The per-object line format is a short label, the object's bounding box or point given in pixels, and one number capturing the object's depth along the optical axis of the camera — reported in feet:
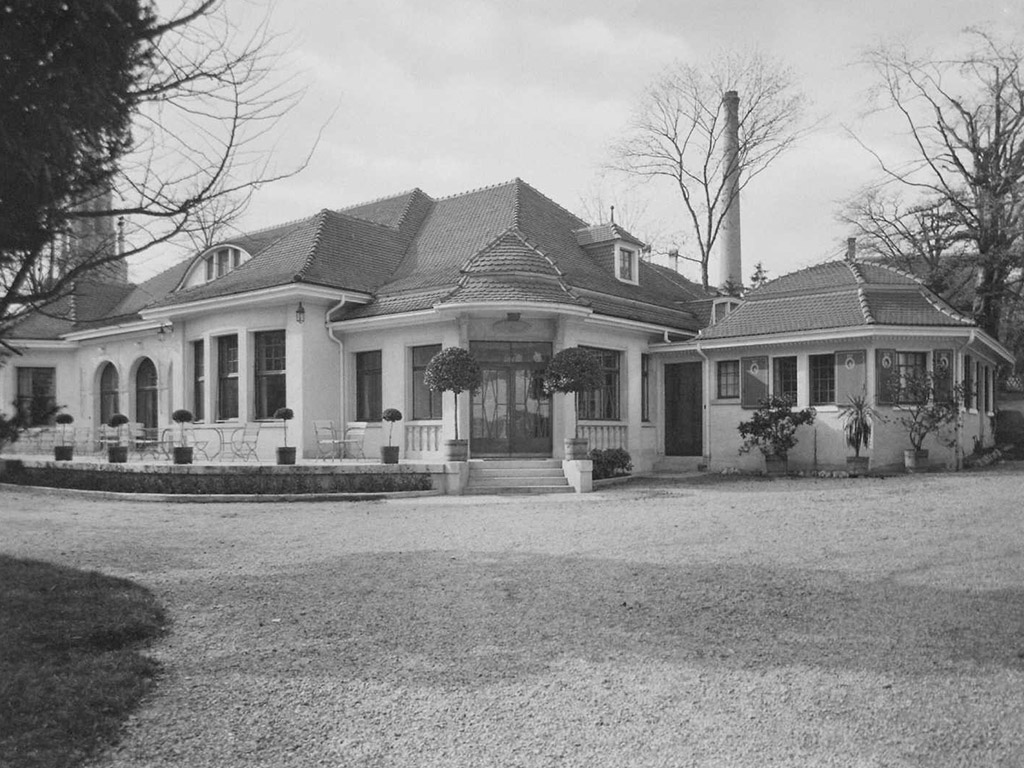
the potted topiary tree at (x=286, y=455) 52.13
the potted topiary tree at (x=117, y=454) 55.52
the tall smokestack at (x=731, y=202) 109.81
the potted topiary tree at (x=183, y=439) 52.11
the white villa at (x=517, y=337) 59.11
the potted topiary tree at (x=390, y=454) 53.57
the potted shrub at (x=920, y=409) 60.44
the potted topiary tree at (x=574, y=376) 53.98
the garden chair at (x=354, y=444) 61.77
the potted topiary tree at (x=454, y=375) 52.95
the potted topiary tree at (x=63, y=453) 60.70
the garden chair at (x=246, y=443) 62.33
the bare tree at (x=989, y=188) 89.81
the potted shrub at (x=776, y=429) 61.57
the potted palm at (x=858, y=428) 59.16
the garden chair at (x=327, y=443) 61.41
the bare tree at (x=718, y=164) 109.29
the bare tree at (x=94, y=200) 15.43
